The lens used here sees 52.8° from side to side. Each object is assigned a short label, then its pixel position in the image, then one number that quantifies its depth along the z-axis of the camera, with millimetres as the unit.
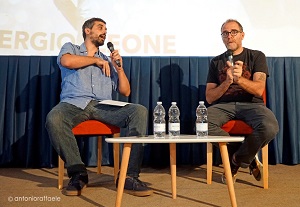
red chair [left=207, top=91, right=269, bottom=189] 1904
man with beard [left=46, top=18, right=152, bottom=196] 1653
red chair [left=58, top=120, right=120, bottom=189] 1816
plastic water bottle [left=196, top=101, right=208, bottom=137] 1535
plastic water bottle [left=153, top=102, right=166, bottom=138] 1467
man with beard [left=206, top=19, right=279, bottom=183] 1754
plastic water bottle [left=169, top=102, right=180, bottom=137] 1488
